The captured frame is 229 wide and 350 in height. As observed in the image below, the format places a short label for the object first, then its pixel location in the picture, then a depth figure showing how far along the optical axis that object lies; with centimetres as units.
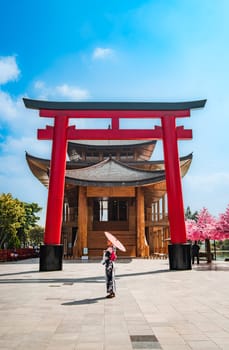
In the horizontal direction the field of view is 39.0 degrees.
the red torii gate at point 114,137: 1514
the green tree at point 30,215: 4844
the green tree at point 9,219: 3397
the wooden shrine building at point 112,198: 2838
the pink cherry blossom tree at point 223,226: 2038
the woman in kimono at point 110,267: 812
